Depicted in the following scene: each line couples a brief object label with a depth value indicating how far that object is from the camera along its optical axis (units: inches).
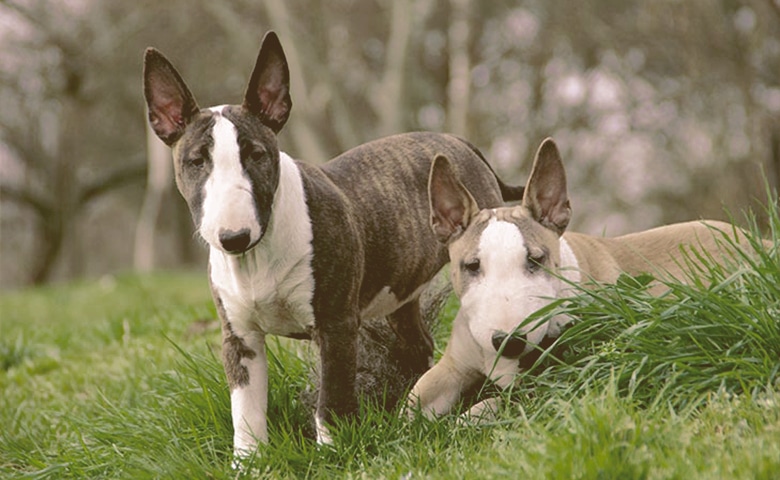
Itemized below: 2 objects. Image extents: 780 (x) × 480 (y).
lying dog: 140.9
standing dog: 134.0
